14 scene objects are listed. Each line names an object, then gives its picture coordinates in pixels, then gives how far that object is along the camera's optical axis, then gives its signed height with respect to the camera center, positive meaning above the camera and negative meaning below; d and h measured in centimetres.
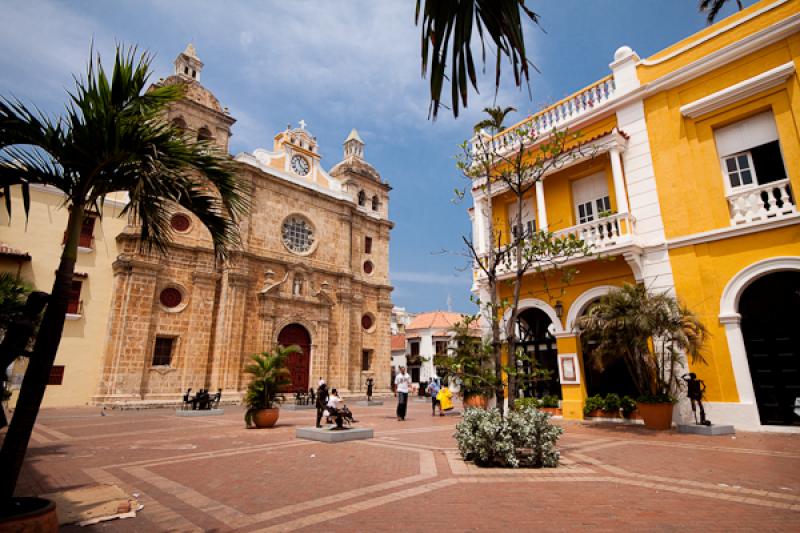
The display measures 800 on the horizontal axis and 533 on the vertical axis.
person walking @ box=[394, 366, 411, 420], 1443 -67
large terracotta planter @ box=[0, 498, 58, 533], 305 -100
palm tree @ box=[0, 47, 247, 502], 365 +211
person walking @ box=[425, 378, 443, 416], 1672 -82
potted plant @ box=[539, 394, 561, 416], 1389 -111
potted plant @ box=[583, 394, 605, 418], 1256 -107
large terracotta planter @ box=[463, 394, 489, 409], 1631 -111
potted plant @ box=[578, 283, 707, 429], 1051 +75
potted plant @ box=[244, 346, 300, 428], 1223 -41
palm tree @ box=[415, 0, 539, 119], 207 +165
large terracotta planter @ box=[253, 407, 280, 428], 1221 -122
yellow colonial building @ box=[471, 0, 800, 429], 1039 +457
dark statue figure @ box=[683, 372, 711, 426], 1009 -57
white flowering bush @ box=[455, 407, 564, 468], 677 -110
